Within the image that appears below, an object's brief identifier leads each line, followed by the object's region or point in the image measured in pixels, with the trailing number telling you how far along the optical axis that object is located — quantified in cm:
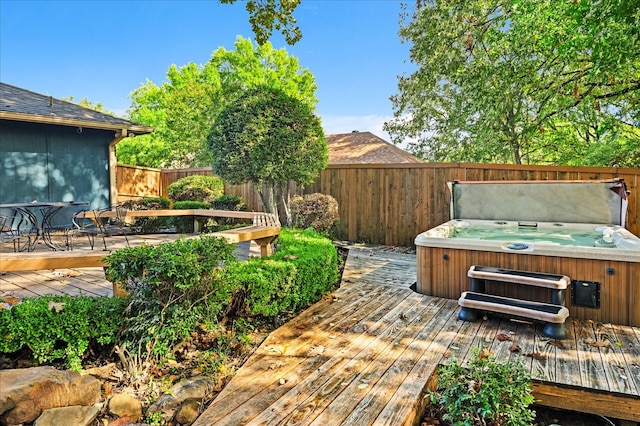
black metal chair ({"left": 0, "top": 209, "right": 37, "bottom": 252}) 480
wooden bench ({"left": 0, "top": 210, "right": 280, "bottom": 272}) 246
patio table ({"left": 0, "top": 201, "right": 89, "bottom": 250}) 455
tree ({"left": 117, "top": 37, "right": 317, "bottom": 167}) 1880
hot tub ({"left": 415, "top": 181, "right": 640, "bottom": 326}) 336
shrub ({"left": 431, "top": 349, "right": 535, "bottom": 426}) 196
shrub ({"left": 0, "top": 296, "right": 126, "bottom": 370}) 217
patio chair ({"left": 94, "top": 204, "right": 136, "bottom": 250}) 573
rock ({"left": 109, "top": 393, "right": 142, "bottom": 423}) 198
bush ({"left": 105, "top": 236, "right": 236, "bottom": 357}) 236
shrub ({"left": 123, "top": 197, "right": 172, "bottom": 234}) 750
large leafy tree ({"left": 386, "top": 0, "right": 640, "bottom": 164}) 566
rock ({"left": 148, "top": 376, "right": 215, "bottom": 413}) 205
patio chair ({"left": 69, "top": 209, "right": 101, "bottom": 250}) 476
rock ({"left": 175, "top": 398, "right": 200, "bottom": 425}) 198
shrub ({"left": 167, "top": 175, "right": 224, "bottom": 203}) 891
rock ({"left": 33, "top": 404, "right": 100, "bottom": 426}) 179
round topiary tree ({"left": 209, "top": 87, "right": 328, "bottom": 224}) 595
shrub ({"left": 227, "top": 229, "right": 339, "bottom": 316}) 302
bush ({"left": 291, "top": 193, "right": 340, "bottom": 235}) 679
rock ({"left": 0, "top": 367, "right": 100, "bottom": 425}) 178
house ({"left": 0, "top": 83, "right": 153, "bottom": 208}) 665
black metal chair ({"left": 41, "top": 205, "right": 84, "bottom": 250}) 628
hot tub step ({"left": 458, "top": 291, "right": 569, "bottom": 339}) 302
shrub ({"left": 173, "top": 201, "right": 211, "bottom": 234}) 772
